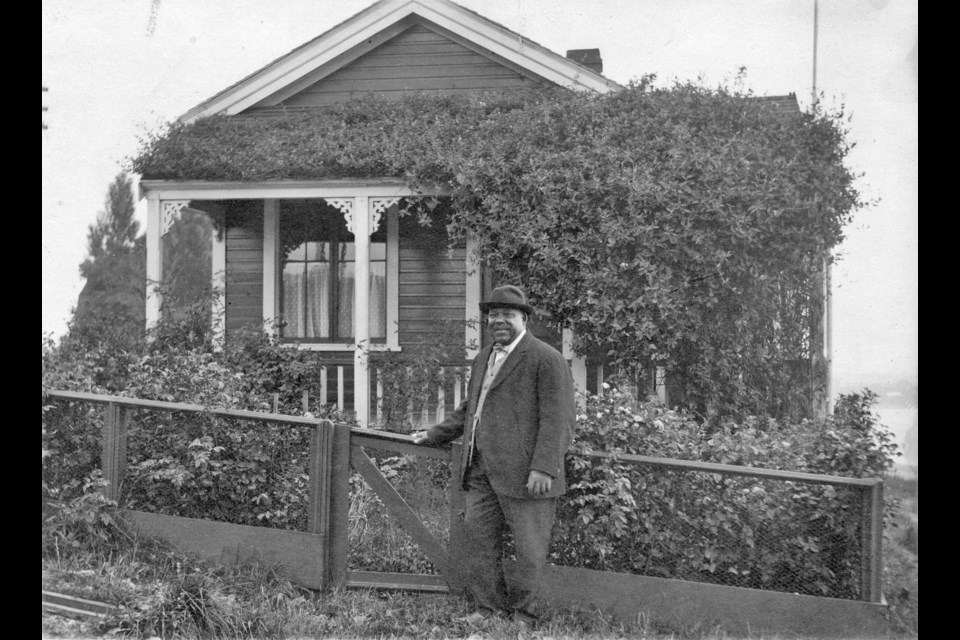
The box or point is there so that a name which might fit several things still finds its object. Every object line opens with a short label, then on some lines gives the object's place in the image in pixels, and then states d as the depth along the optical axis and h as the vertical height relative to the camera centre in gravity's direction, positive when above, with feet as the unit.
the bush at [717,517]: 16.51 -4.01
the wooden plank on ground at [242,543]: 17.56 -4.92
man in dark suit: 15.71 -2.57
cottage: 36.58 +4.39
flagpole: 31.54 -0.12
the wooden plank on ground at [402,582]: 17.46 -5.61
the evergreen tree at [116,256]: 77.61 +6.24
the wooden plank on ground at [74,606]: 15.15 -5.39
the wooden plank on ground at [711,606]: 15.90 -5.69
